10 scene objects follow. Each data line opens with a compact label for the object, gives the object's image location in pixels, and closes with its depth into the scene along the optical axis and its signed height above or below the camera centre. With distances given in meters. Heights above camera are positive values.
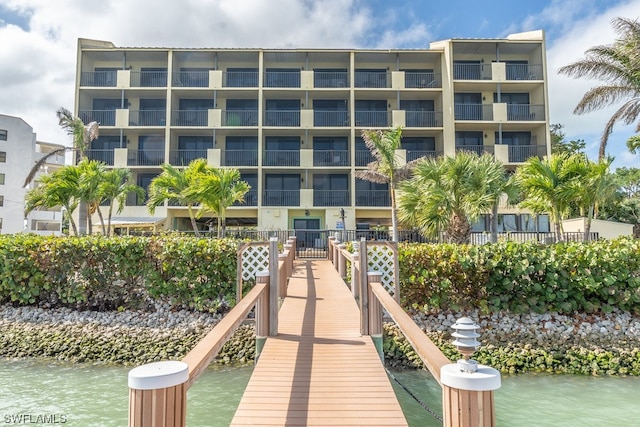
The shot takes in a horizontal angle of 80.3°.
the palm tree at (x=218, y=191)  15.09 +1.67
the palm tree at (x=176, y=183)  16.09 +2.13
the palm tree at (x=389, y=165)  17.95 +3.45
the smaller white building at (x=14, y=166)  39.16 +7.06
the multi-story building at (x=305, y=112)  24.12 +7.80
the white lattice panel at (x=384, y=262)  8.45 -0.67
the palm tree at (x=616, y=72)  14.69 +6.67
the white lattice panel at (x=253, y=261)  8.97 -0.68
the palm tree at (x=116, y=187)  16.00 +2.05
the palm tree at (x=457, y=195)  11.43 +1.15
